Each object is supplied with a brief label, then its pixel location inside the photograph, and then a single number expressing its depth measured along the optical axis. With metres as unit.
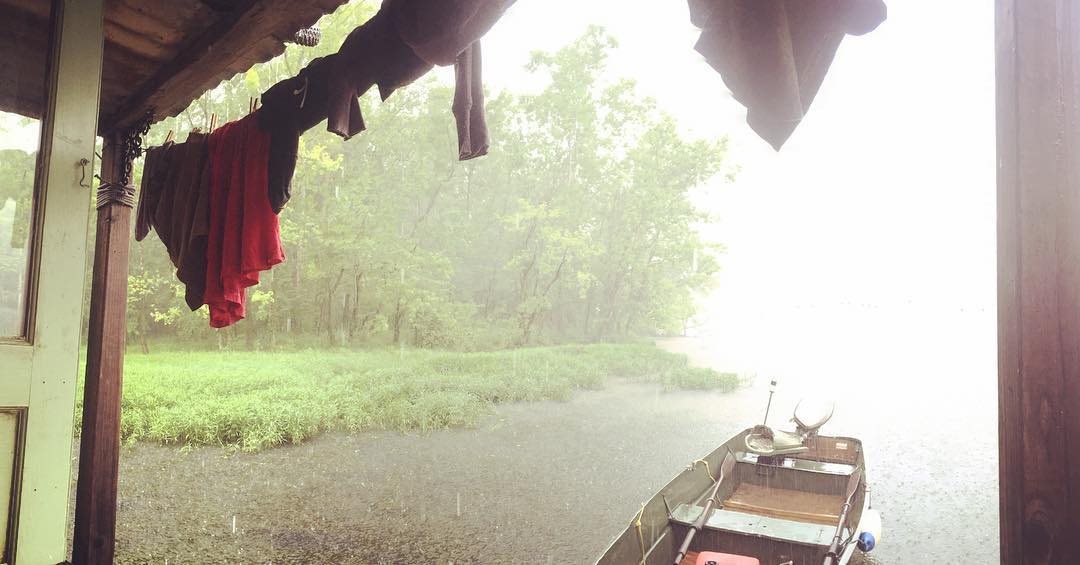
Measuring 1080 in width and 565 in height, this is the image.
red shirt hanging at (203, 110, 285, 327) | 2.12
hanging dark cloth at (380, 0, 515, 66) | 1.52
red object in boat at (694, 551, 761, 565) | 2.77
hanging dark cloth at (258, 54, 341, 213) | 2.06
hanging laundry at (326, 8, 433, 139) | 1.87
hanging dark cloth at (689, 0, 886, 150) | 1.04
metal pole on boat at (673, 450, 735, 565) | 3.23
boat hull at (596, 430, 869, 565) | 3.15
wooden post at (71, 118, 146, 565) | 2.27
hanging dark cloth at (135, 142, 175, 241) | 2.50
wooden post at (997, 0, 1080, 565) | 0.79
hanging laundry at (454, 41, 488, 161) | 1.95
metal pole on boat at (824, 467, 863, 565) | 3.08
